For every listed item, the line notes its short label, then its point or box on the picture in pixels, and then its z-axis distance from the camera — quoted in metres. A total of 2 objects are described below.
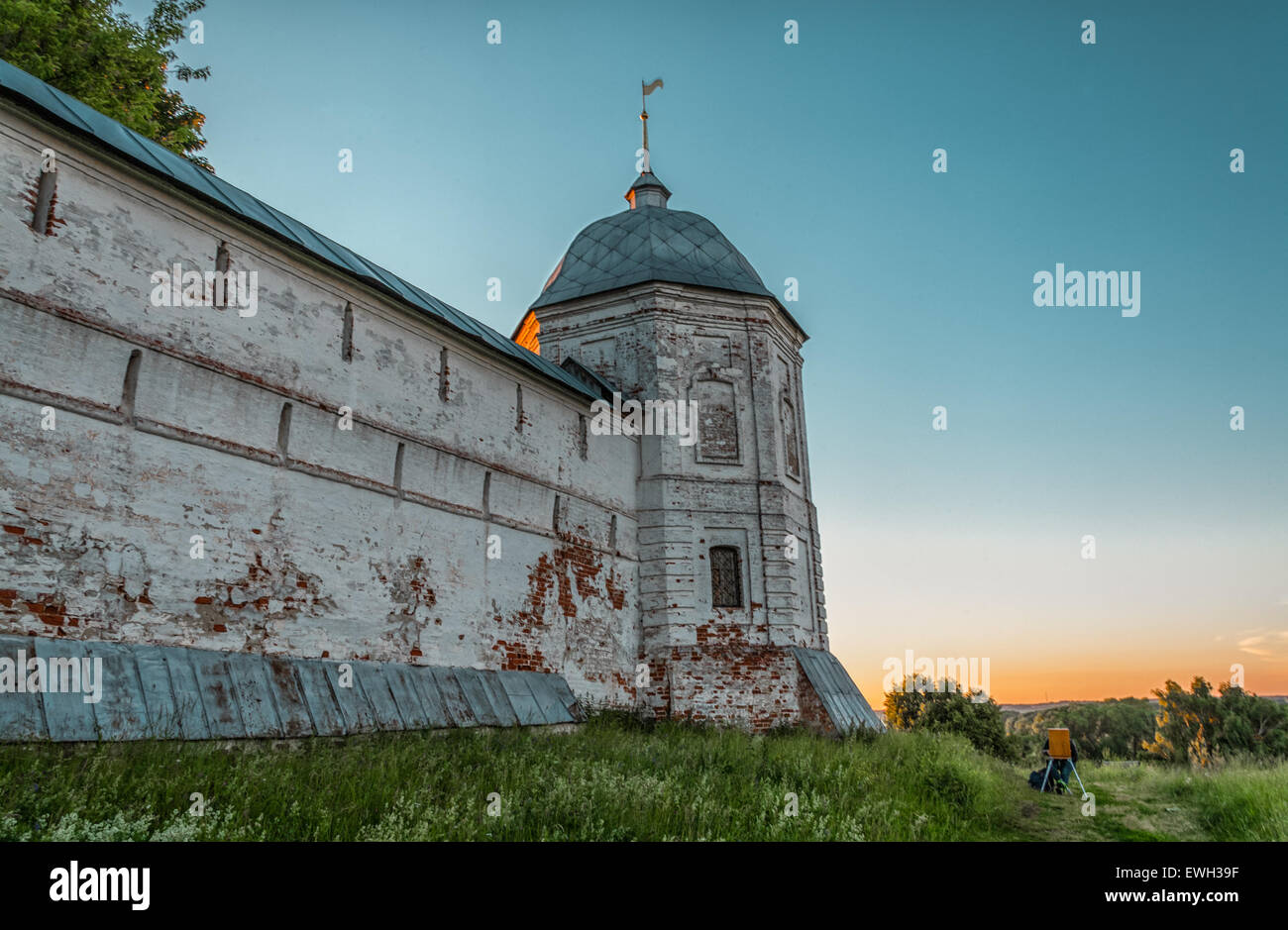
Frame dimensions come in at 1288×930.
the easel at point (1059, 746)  12.30
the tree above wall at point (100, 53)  13.46
